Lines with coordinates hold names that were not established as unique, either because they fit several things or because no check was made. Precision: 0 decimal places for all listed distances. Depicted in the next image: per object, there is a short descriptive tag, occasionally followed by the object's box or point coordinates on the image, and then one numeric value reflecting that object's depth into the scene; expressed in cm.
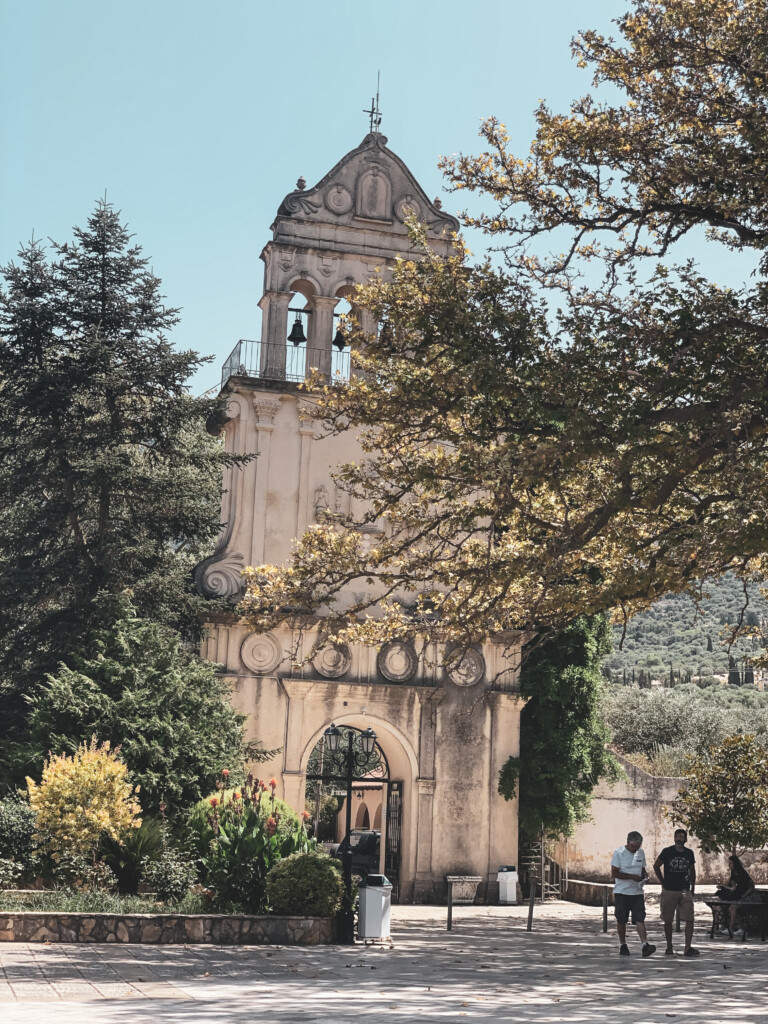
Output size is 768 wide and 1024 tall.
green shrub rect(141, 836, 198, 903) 1684
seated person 1886
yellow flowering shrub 1656
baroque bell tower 2514
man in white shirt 1487
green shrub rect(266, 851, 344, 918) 1568
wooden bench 1880
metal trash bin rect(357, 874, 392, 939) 1598
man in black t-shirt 1487
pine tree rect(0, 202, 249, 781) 2395
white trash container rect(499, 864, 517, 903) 2545
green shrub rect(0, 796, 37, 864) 1738
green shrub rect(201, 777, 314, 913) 1623
